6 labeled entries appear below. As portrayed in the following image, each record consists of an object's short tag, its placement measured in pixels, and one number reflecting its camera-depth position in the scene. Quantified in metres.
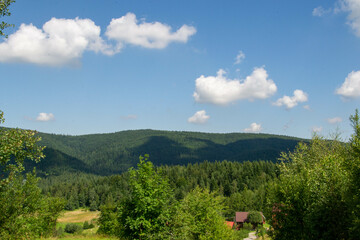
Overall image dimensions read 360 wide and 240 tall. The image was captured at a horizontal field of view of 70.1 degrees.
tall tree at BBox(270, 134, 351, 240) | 19.19
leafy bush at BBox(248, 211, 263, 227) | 95.25
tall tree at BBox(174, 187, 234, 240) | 35.88
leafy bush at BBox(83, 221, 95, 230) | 109.88
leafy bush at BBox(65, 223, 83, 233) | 98.62
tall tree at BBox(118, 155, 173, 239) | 18.64
